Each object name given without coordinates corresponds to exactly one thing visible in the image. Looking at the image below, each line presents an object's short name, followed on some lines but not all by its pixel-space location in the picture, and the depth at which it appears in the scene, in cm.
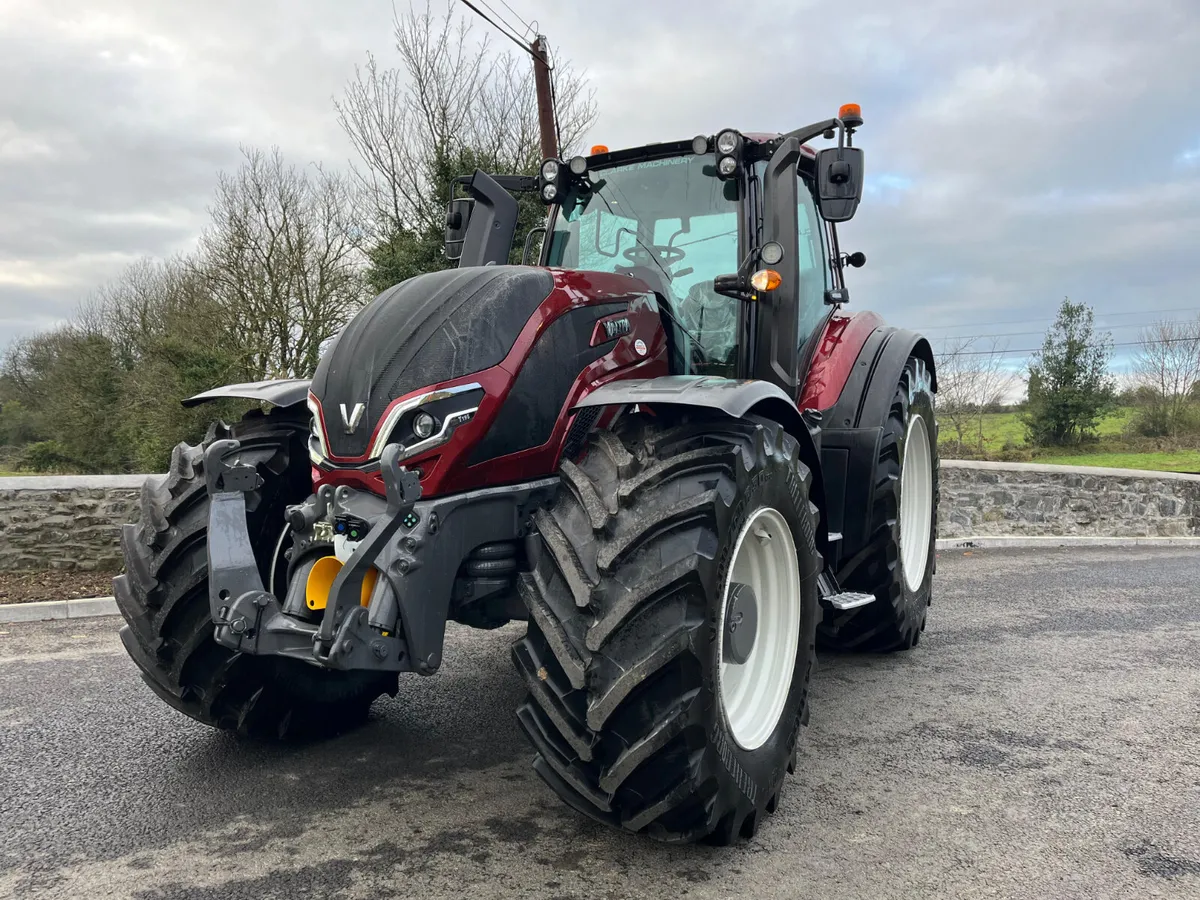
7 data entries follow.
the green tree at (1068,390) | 2770
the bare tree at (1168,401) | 2728
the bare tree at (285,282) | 2011
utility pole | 1436
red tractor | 247
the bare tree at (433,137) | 1702
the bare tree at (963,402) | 2864
